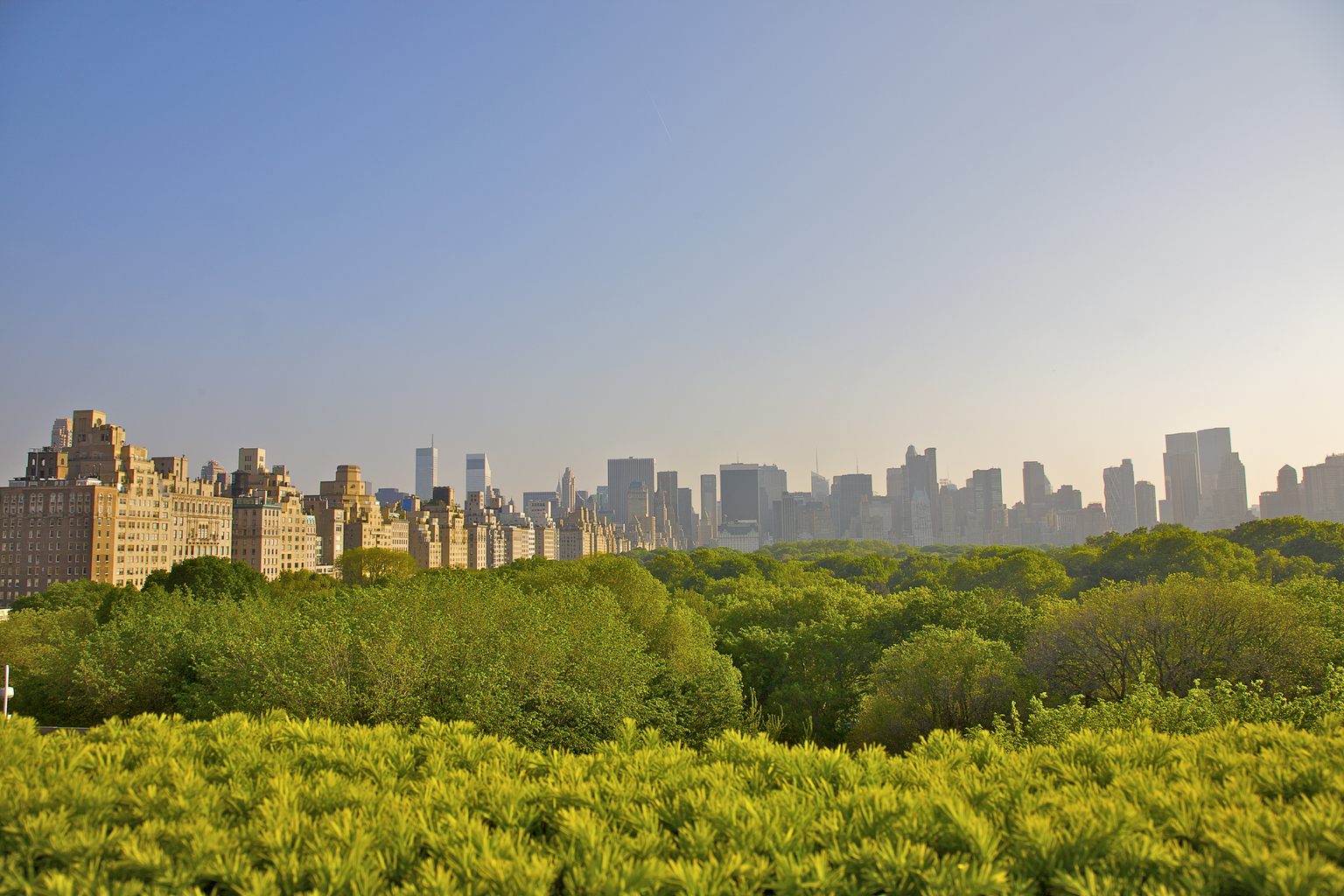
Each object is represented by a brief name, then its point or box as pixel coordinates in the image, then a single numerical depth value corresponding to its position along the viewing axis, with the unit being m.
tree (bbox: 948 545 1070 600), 59.35
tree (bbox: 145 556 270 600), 52.50
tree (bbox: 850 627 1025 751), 27.80
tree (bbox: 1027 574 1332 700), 25.25
